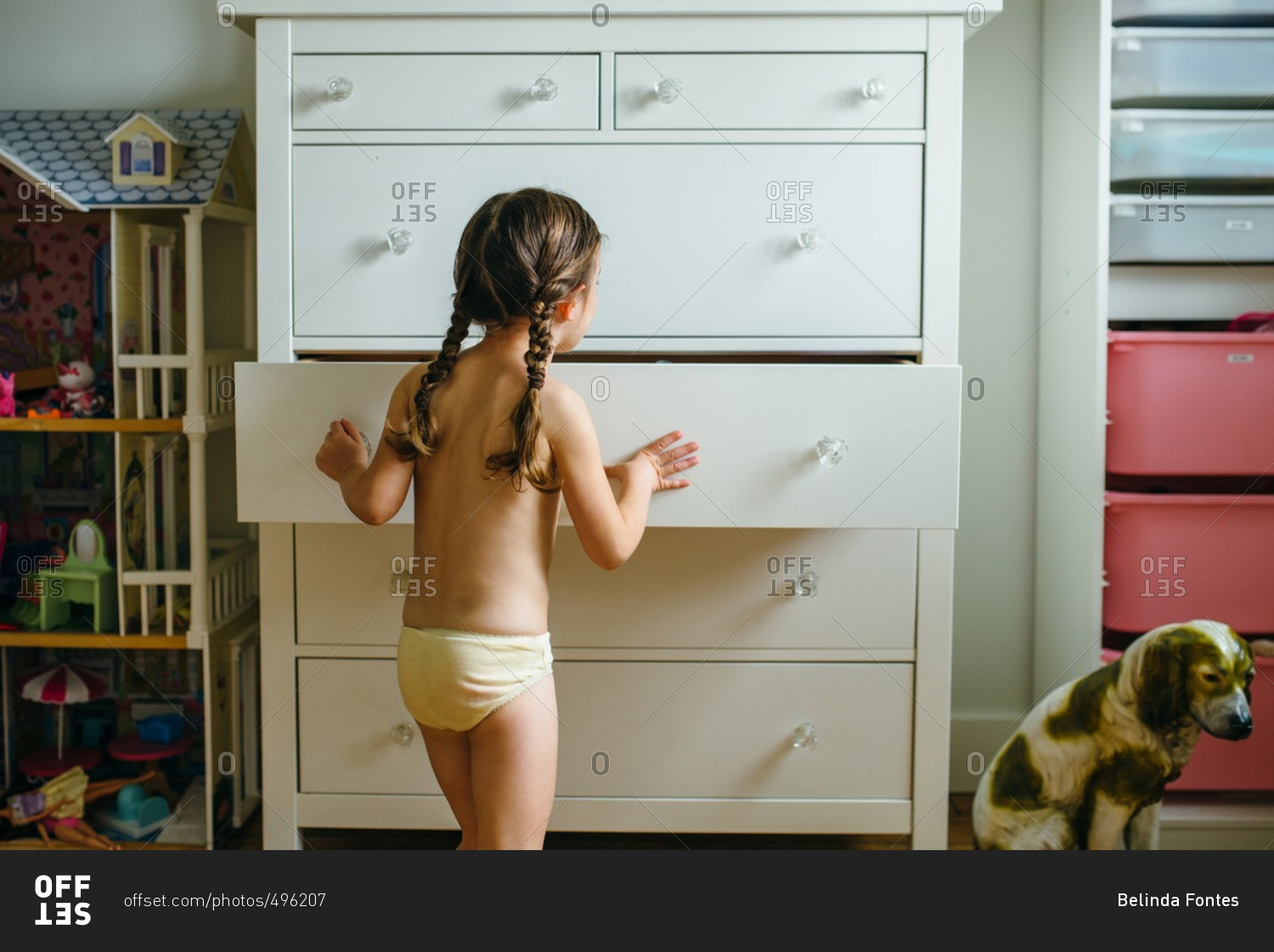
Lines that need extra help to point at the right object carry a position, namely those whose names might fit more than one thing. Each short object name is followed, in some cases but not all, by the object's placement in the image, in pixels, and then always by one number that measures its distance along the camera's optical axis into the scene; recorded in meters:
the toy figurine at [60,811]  1.80
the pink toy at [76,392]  1.85
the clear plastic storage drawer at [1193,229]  1.74
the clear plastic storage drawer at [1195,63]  1.70
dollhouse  1.77
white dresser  1.40
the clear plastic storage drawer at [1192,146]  1.71
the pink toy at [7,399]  1.82
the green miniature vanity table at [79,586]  1.82
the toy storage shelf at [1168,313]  1.71
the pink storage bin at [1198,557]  1.75
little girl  1.26
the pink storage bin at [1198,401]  1.73
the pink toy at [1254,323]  1.77
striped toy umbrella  1.89
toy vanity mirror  1.84
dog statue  1.33
